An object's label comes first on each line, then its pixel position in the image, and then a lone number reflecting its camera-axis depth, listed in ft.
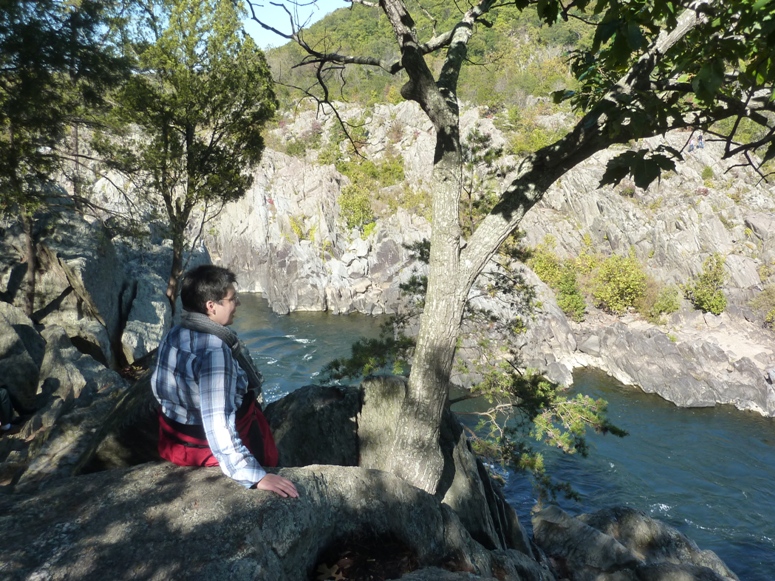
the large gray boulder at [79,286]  41.78
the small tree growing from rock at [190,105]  34.06
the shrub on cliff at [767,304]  103.04
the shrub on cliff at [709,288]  108.37
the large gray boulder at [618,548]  20.39
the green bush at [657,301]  110.22
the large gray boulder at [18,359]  30.50
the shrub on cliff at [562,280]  113.77
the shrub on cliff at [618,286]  114.11
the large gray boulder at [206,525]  7.50
